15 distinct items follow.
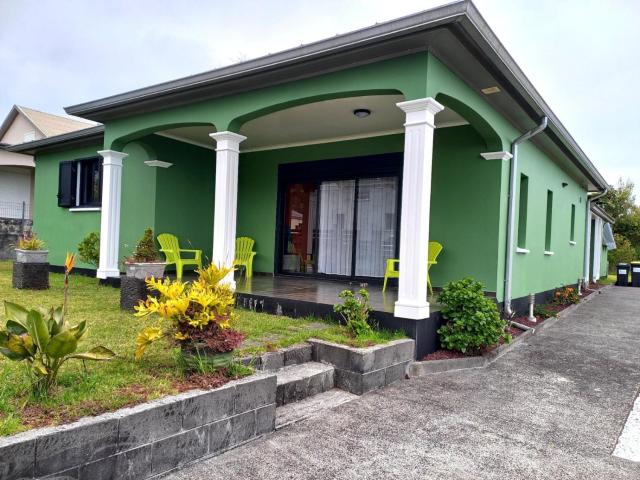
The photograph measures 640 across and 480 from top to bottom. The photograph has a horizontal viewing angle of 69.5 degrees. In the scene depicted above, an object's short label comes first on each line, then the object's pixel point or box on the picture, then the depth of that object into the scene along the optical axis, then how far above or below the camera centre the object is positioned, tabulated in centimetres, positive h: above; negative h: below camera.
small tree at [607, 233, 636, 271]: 2258 -5
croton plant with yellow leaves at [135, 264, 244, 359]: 281 -53
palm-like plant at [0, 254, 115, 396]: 230 -57
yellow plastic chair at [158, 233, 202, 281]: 766 -28
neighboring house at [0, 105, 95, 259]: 1398 +214
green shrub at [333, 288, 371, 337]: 441 -71
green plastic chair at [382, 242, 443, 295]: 655 -26
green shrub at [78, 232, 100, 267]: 820 -36
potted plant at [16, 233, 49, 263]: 670 -37
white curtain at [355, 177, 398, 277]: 765 +29
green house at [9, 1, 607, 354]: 455 +119
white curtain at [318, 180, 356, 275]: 816 +22
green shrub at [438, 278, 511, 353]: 479 -77
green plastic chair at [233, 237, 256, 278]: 839 -31
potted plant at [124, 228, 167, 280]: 551 -37
